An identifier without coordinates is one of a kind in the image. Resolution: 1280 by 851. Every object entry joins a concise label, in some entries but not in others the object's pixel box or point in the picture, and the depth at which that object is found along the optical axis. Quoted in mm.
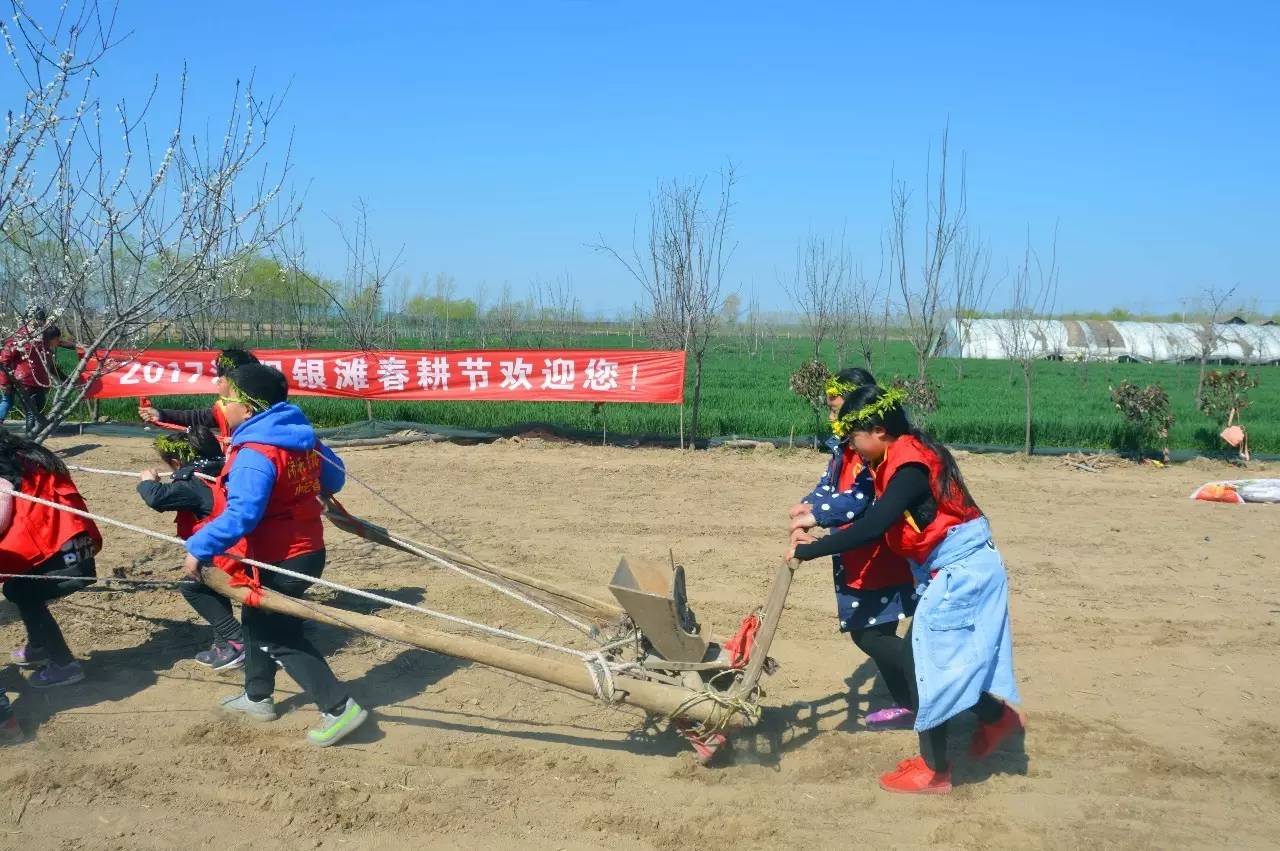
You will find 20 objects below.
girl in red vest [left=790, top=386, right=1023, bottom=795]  3436
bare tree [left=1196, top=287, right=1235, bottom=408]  22312
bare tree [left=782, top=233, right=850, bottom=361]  18688
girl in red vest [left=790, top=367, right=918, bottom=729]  3740
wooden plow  3504
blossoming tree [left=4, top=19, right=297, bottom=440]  4719
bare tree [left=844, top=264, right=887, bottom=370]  19625
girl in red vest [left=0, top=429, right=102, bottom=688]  4078
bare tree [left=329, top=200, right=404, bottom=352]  14859
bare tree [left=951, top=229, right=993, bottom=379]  14811
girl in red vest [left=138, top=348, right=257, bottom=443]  5402
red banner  12555
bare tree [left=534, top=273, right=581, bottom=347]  25077
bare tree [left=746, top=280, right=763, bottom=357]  37988
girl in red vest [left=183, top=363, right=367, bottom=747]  3588
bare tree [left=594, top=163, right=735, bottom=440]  13445
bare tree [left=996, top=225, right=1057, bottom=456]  12527
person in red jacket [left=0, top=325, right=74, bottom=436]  4652
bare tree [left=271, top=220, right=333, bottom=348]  14264
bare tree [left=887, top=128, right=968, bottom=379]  13477
